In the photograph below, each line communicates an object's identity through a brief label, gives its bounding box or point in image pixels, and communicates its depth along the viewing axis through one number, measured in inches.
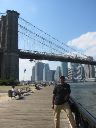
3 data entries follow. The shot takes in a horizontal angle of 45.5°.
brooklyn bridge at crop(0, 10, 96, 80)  1369.0
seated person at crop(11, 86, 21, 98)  405.4
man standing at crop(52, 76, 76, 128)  141.6
